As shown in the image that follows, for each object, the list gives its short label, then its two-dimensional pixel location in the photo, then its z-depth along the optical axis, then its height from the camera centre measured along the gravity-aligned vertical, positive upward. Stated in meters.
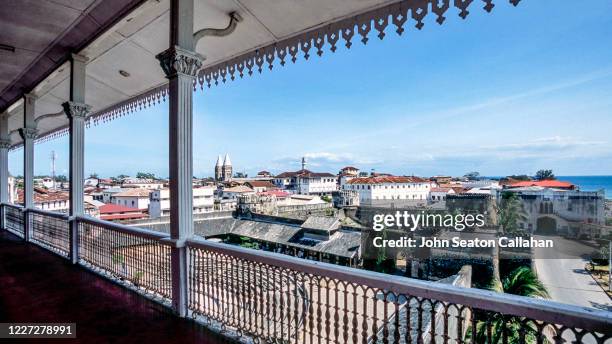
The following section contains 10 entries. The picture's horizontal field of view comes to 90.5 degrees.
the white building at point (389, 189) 57.81 -3.22
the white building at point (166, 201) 40.50 -3.64
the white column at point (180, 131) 2.87 +0.42
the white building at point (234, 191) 59.34 -3.29
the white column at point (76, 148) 4.62 +0.45
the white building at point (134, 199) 44.19 -3.37
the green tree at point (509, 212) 32.91 -4.71
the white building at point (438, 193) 55.47 -3.94
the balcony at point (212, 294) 1.43 -1.01
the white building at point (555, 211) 34.41 -4.97
